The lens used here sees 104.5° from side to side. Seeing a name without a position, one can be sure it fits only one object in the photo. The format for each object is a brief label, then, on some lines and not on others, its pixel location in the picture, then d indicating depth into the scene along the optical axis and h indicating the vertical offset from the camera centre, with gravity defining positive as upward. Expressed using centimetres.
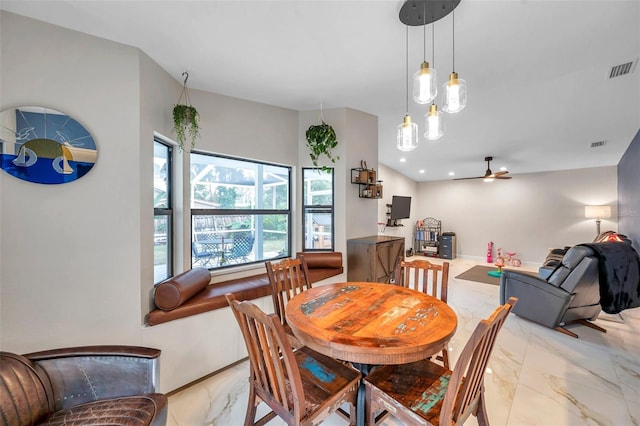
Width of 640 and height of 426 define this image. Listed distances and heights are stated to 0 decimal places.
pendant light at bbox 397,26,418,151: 198 +62
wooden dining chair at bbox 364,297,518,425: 101 -92
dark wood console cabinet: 313 -62
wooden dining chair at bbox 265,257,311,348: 207 -62
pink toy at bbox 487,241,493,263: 695 -115
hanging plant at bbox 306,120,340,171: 312 +93
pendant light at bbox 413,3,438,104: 151 +79
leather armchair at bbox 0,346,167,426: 116 -90
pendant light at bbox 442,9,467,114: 157 +75
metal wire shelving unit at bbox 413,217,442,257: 785 -81
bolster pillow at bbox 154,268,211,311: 196 -65
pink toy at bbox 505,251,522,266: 648 -130
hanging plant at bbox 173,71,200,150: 221 +84
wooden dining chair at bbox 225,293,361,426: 109 -93
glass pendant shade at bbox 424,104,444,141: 183 +66
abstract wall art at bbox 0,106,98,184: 152 +43
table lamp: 545 -3
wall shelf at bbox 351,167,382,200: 339 +41
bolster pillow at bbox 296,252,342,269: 305 -60
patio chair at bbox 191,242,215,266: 270 -48
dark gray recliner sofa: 276 -97
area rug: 516 -143
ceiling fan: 539 +81
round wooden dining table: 115 -62
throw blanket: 271 -73
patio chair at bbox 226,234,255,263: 301 -46
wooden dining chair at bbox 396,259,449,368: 197 -55
